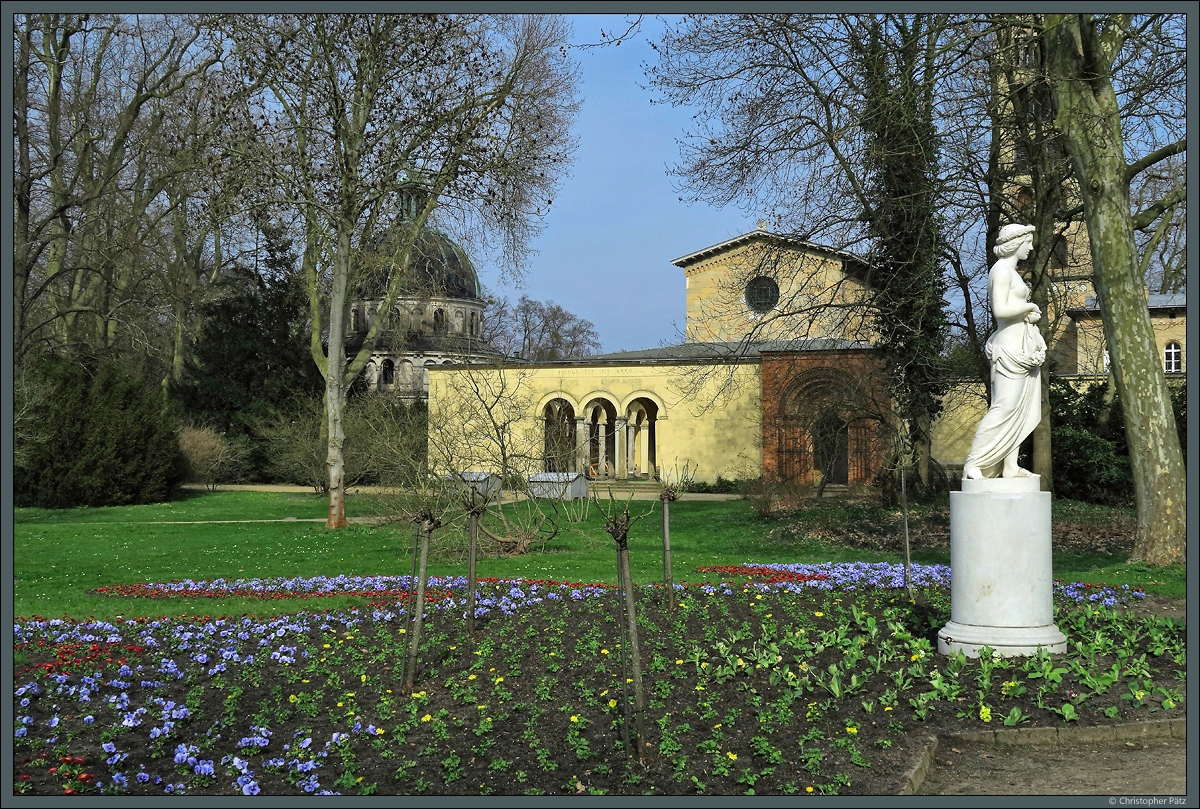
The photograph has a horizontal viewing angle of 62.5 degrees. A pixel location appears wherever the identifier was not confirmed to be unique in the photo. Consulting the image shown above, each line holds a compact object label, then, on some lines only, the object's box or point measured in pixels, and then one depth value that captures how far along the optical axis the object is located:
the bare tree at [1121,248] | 12.42
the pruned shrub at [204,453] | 32.08
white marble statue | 7.70
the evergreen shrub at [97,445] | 26.84
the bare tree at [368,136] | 18.88
